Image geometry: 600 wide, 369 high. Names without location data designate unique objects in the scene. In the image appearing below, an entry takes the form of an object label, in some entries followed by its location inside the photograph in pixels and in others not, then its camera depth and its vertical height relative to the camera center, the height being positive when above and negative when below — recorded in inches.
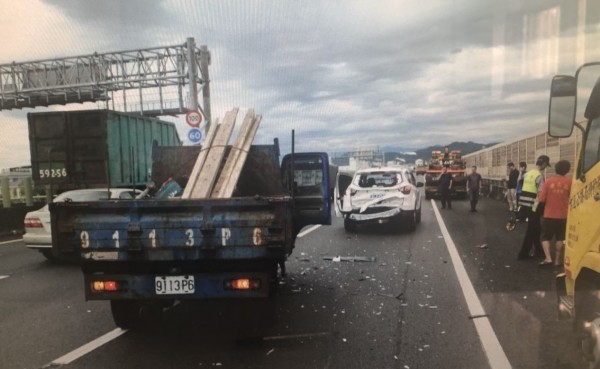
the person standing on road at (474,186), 735.7 -56.9
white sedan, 364.2 -48.7
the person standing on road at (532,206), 346.0 -43.7
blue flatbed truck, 170.4 -31.4
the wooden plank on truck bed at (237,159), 205.0 -2.5
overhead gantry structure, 857.5 +158.9
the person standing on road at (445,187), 762.2 -60.8
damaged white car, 510.9 -52.3
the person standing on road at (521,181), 411.2 -36.9
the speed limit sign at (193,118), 587.8 +43.6
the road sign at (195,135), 585.1 +23.0
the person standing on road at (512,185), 666.2 -52.4
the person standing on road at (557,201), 280.7 -32.1
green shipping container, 537.0 +11.5
